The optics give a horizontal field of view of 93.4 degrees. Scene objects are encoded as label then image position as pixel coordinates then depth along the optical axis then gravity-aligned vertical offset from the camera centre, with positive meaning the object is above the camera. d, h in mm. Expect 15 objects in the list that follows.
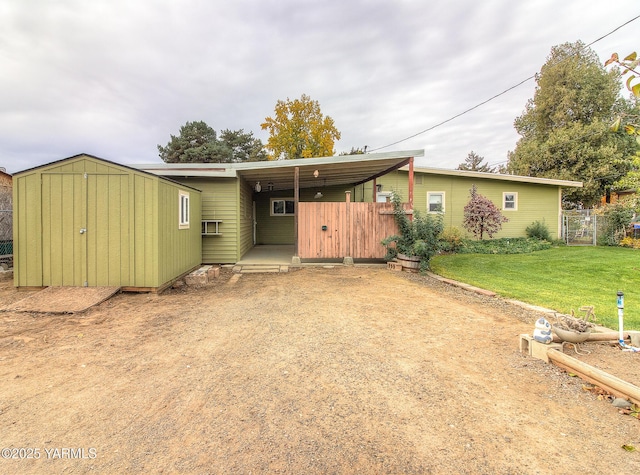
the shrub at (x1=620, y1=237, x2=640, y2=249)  11984 -334
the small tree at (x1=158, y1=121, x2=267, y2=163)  29797 +9576
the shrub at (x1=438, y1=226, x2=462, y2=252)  11570 -150
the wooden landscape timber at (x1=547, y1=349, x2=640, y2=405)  2080 -1093
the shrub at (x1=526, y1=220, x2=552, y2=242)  13156 +154
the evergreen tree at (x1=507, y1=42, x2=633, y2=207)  17812 +6873
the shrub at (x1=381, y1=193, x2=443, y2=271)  7750 -18
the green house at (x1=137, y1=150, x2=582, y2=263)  8258 +1661
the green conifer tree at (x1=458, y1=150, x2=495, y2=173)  42512 +10430
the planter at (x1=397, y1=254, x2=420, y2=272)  7793 -731
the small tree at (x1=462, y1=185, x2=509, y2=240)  12195 +766
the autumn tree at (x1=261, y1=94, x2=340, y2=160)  23609 +8453
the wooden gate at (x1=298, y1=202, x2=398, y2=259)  8594 +189
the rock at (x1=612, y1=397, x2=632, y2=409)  2053 -1162
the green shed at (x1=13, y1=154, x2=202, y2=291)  5188 +251
